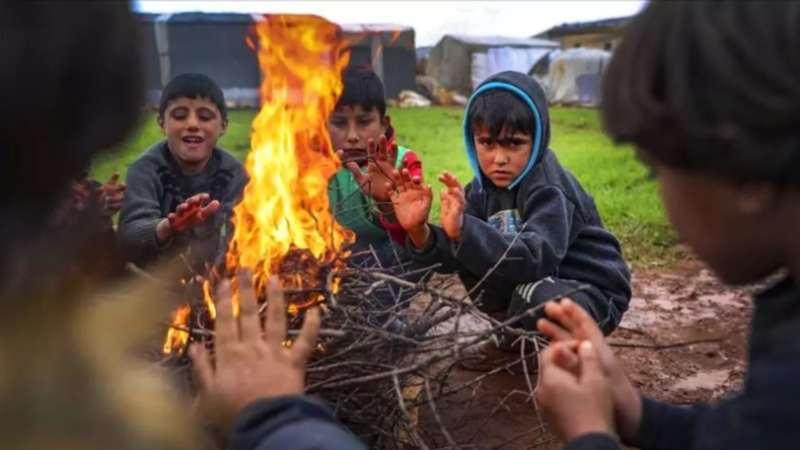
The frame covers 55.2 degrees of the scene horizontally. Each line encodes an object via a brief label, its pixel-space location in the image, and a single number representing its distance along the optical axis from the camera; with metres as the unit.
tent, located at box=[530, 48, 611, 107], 26.22
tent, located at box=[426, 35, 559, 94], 31.34
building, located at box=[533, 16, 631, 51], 33.38
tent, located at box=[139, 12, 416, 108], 21.92
